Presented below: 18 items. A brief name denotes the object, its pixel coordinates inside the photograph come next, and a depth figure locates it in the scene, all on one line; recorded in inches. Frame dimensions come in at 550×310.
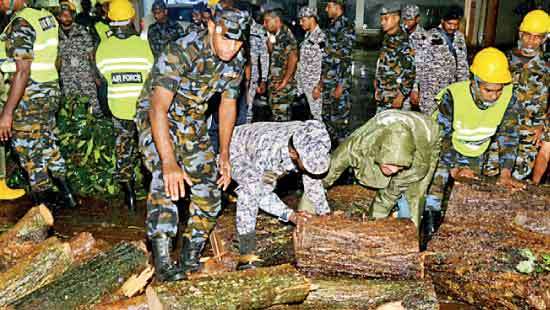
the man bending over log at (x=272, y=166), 144.3
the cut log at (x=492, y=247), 144.6
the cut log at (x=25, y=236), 151.5
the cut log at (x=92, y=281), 124.0
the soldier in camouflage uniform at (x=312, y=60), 293.9
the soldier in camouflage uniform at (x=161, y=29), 308.3
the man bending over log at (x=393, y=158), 162.4
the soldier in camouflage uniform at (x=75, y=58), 280.7
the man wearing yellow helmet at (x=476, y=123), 174.6
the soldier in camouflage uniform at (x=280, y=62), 298.2
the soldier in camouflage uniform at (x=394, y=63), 263.6
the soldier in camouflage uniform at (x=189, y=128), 136.6
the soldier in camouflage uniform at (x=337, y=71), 293.7
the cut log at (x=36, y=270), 132.0
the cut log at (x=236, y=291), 121.2
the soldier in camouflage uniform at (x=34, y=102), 191.0
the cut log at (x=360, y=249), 144.8
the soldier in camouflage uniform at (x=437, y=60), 283.9
